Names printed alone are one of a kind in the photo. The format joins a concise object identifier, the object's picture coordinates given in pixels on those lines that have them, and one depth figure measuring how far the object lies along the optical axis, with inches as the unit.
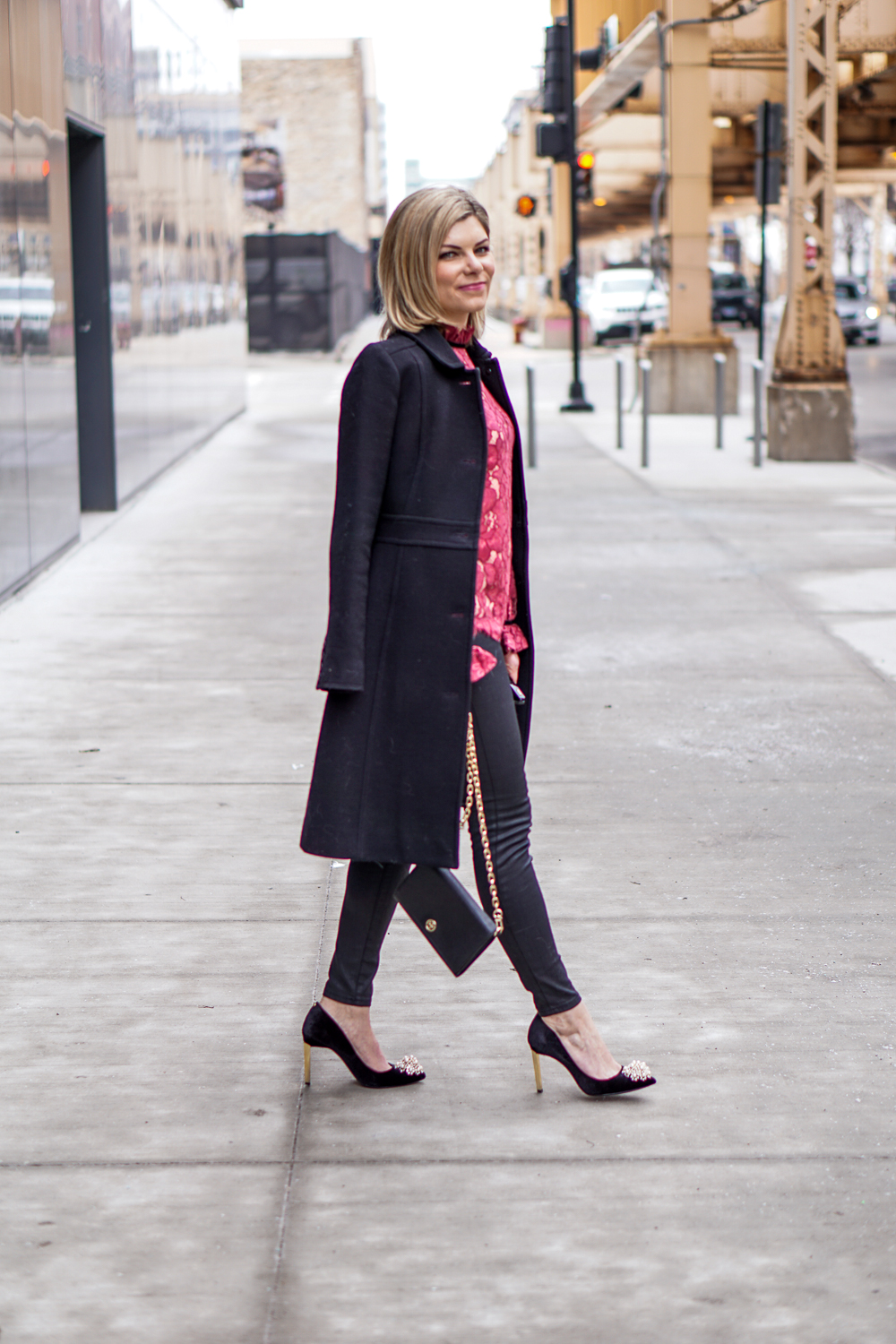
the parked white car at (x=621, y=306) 1813.5
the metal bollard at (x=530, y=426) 647.1
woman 133.5
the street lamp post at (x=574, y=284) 867.4
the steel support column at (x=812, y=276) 610.9
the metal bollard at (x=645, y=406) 649.0
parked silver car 1792.6
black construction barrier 1603.1
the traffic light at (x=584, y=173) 937.5
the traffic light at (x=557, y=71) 848.3
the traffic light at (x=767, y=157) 732.7
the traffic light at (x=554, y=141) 871.1
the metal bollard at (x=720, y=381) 700.0
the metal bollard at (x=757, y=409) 617.3
